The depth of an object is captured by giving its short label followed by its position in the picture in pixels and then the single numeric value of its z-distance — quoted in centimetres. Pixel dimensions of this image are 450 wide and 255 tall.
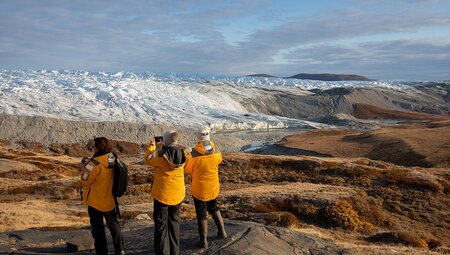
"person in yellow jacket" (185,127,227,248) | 1064
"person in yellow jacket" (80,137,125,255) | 964
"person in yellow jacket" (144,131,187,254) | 966
